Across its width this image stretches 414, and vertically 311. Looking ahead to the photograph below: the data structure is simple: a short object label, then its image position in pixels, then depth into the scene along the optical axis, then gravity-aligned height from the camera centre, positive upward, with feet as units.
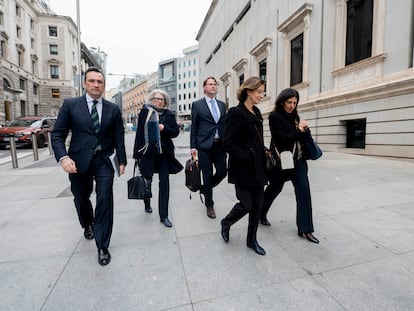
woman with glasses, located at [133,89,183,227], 10.65 -0.51
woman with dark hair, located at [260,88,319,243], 8.91 -0.49
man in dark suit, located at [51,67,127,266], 7.86 -0.41
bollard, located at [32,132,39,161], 31.34 -2.49
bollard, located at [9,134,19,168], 26.65 -2.32
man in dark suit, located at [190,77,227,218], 11.79 -0.26
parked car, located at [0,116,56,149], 44.47 +0.20
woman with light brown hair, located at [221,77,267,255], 7.96 -0.67
